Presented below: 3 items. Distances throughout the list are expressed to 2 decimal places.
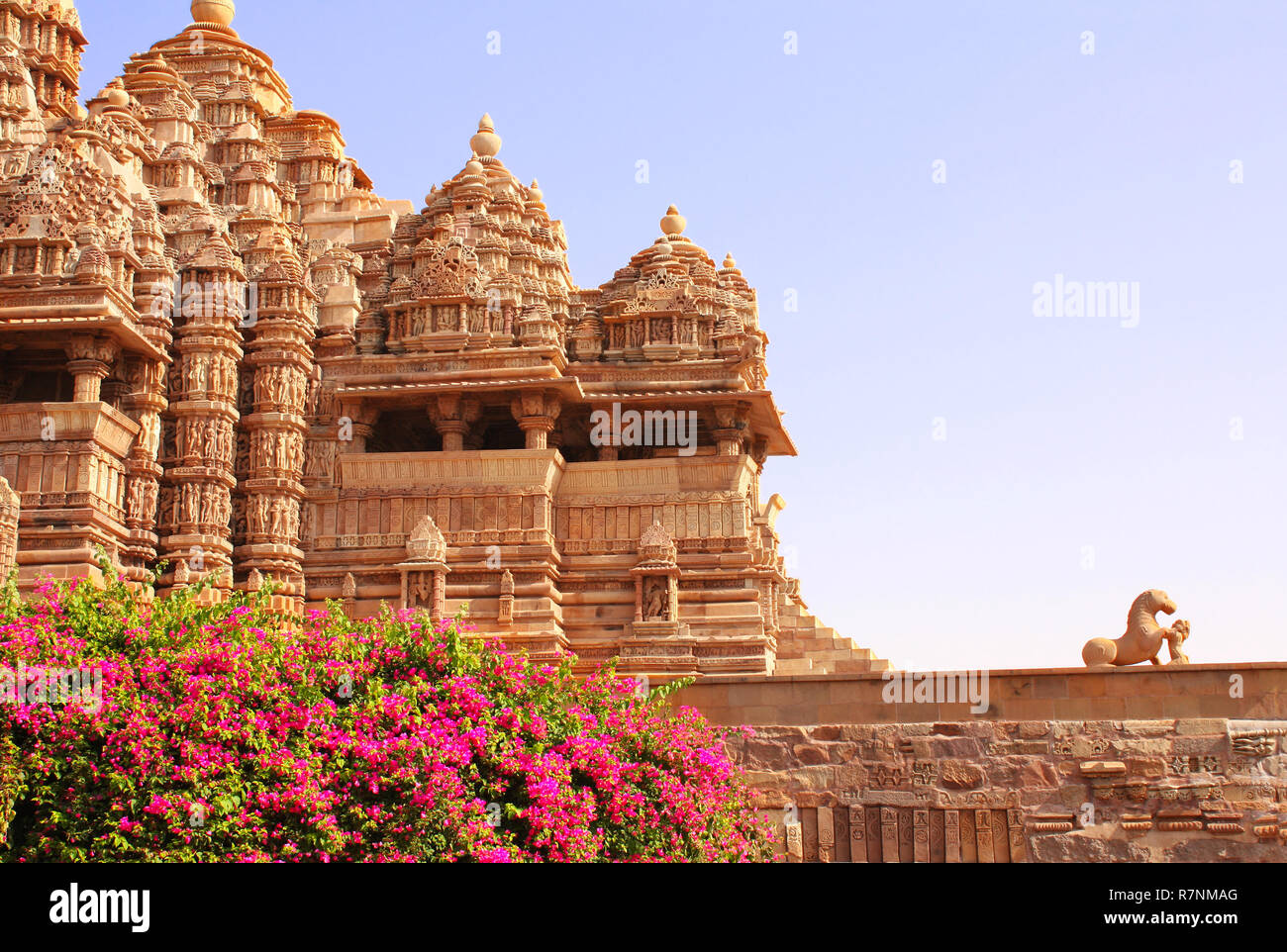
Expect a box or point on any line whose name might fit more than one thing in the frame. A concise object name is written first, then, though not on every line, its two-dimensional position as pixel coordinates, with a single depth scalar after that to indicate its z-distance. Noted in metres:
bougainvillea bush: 13.52
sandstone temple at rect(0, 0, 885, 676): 27.09
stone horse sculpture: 18.89
